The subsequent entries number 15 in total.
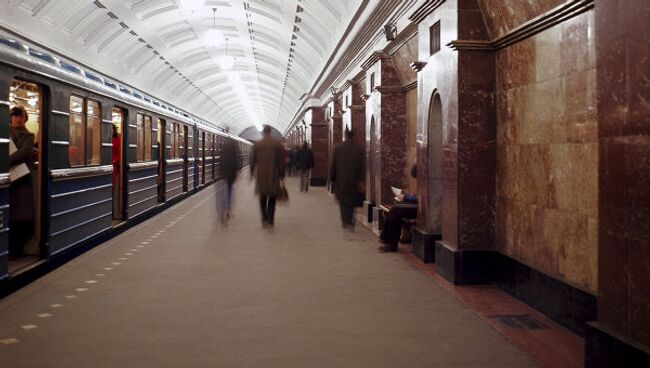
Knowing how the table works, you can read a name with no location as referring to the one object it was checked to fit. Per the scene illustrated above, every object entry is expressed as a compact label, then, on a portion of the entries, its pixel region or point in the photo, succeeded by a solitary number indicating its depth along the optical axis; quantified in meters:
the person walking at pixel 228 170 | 11.34
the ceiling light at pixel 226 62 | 18.10
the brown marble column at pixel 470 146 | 6.00
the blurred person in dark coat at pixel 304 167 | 20.00
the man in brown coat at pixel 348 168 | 9.53
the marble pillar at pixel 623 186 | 2.91
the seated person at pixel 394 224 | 8.12
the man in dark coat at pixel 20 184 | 6.07
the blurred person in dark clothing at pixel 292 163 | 32.21
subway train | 5.56
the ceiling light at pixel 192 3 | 12.71
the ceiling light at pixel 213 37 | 15.25
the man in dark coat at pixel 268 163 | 10.01
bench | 8.91
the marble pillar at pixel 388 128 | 10.59
